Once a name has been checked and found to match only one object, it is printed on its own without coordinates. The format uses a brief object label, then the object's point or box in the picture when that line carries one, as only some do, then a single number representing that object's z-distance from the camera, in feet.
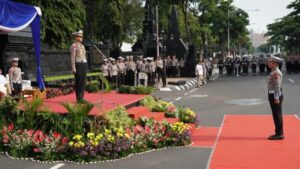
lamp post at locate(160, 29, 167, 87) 85.87
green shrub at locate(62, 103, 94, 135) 27.94
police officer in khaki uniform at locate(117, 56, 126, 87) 79.00
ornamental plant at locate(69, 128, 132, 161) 26.18
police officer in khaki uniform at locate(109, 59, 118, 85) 76.02
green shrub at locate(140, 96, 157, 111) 38.30
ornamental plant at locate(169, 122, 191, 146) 30.12
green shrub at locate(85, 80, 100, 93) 45.69
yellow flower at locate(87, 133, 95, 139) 26.73
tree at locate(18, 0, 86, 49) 85.66
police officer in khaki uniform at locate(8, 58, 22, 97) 44.27
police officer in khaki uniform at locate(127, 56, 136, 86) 82.79
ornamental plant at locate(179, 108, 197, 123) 36.53
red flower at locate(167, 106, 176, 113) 37.61
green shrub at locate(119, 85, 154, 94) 42.96
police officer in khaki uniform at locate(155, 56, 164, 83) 90.74
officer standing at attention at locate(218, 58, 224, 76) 133.28
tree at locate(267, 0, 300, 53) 181.78
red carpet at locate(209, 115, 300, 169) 24.70
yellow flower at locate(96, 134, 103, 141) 26.71
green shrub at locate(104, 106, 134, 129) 28.53
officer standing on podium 33.27
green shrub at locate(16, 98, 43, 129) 29.48
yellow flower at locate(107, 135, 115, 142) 26.84
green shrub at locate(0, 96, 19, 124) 30.32
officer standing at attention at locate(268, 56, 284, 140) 31.45
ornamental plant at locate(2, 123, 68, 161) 26.76
